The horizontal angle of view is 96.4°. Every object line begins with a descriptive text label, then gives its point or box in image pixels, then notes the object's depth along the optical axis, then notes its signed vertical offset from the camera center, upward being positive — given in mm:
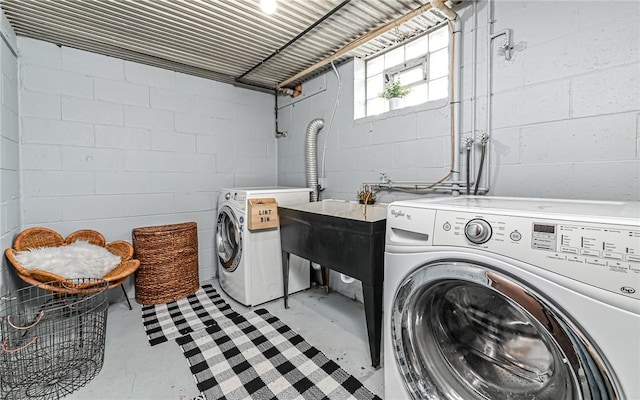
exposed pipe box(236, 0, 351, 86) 1823 +1193
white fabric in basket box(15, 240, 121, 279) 1893 -477
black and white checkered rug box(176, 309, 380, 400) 1489 -1022
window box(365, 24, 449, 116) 2064 +972
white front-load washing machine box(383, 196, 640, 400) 714 -330
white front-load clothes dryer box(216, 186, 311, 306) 2396 -561
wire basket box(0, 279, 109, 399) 1487 -911
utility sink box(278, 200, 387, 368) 1569 -321
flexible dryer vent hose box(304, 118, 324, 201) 2844 +403
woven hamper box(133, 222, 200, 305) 2457 -625
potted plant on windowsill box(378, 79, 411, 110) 2217 +760
